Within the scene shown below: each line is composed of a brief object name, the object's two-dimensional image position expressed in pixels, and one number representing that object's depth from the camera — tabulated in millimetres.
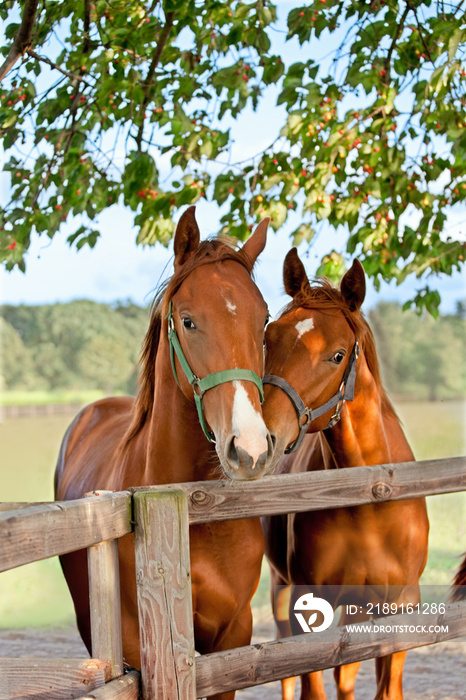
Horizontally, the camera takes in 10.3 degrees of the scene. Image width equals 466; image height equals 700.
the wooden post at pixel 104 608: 6485
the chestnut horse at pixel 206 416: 6615
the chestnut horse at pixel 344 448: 7131
